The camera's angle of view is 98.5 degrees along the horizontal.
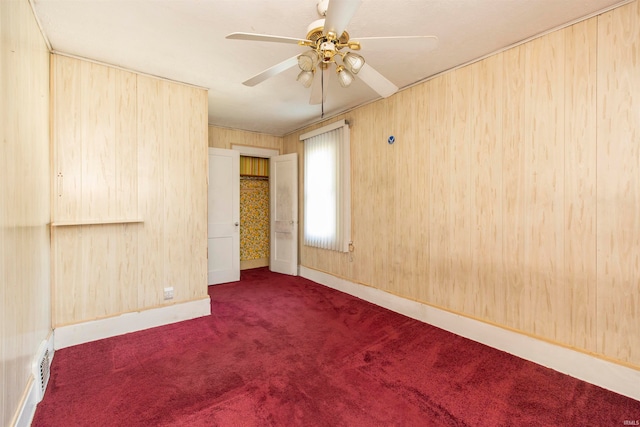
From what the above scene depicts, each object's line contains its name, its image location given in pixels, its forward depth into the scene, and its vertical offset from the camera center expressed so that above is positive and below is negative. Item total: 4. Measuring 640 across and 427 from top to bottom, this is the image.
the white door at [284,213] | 4.98 -0.05
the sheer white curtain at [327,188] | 4.06 +0.35
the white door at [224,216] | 4.51 -0.10
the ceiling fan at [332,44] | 1.31 +0.92
